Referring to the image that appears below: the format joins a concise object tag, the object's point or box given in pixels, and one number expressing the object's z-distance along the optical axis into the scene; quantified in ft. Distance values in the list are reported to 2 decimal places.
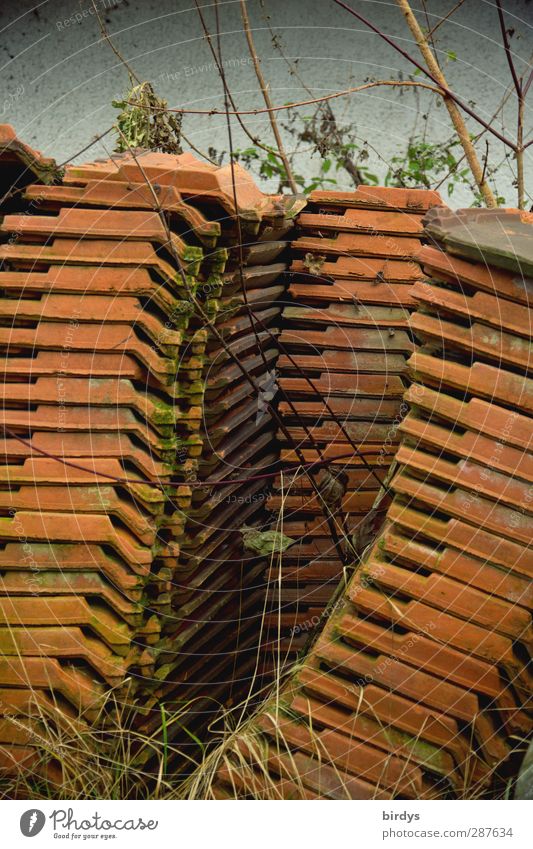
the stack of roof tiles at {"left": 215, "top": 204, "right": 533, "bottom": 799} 10.20
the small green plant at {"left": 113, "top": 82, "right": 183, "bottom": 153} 14.78
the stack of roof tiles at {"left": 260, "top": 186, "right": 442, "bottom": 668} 14.05
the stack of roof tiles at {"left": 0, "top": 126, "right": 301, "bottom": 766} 10.73
